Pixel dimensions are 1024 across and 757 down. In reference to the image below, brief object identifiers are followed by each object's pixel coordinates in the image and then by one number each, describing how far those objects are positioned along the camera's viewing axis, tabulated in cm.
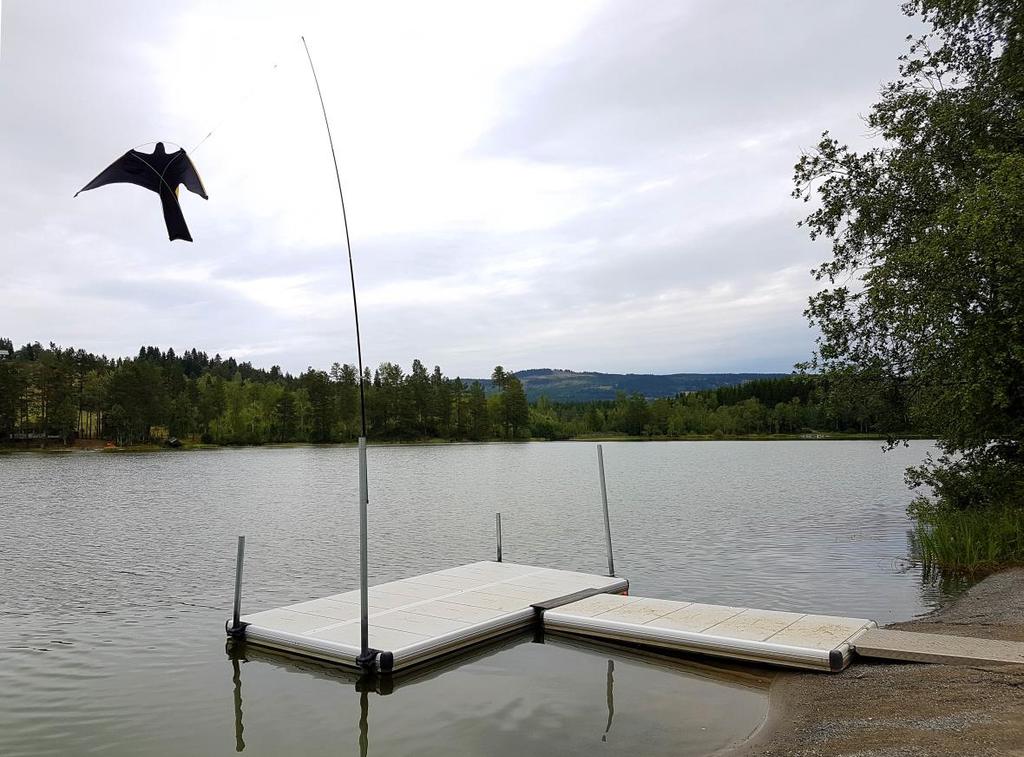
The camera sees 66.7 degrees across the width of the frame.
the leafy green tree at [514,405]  11681
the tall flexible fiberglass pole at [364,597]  808
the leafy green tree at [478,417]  11206
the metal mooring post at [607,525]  1277
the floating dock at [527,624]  837
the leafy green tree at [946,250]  1193
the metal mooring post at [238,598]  961
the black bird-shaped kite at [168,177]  650
